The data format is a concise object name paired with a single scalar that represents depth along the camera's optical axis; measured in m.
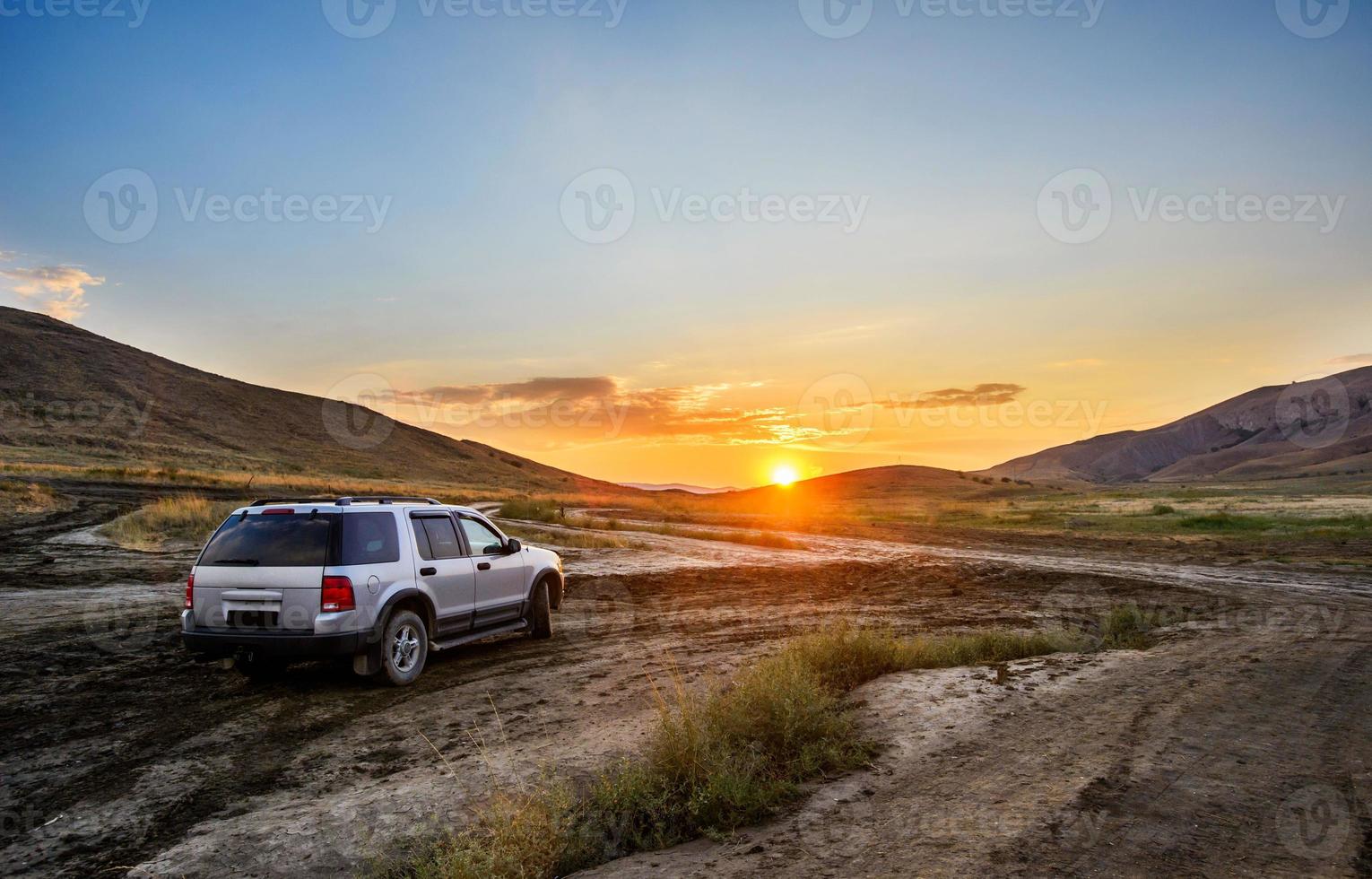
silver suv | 7.63
